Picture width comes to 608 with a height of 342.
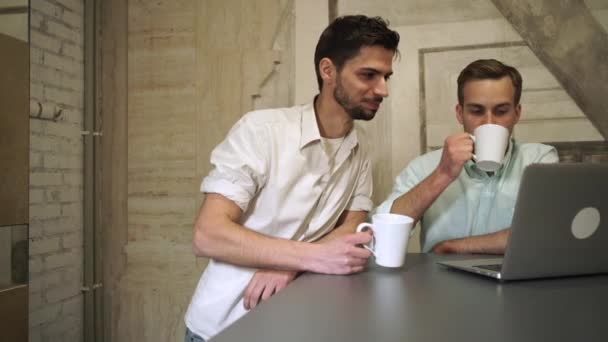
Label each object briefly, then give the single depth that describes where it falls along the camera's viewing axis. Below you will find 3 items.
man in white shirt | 1.11
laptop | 0.76
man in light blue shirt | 1.45
